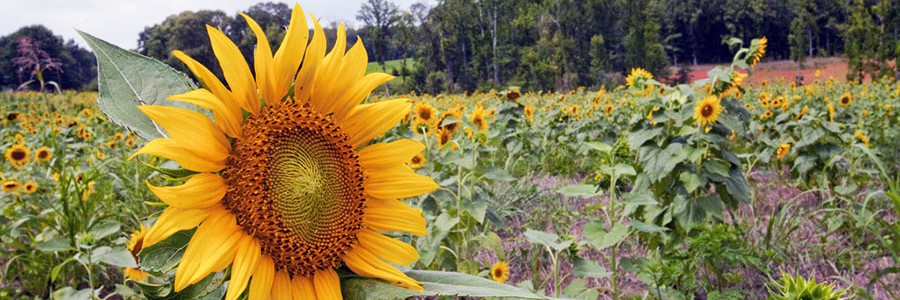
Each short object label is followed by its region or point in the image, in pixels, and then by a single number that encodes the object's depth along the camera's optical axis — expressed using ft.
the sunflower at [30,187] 7.96
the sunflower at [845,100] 14.88
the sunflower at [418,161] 6.64
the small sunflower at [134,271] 3.61
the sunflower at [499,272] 5.80
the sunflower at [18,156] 10.03
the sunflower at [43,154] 10.03
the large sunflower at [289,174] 1.45
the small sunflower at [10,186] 7.68
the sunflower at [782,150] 10.87
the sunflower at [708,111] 6.62
